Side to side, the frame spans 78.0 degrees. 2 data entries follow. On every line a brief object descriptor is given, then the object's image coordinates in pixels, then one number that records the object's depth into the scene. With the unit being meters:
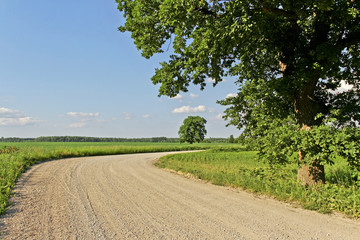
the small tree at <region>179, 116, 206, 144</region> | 72.19
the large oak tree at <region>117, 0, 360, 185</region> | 6.61
